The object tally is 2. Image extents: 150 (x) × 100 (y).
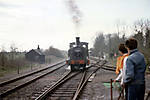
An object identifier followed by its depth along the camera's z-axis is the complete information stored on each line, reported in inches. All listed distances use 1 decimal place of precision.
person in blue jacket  139.8
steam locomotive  844.6
